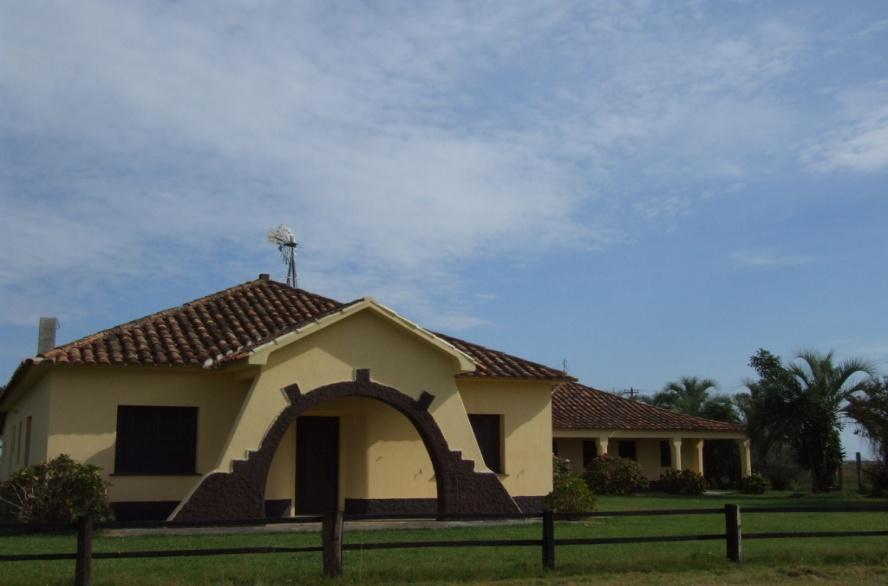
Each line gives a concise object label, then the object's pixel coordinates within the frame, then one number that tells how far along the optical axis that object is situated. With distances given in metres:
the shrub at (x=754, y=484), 39.09
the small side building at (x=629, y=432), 38.56
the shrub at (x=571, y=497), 20.47
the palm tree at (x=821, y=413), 36.19
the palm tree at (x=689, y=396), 52.59
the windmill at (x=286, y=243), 29.75
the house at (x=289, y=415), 18.69
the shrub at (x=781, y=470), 43.91
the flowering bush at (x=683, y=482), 38.34
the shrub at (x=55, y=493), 17.45
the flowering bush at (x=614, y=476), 36.19
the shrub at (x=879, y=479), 33.16
